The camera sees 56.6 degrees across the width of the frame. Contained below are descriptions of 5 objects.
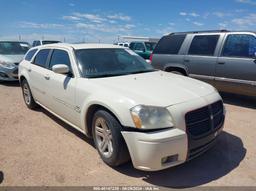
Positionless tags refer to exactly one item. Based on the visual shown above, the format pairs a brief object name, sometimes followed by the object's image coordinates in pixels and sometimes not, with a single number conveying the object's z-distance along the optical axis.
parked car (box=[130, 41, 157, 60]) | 15.55
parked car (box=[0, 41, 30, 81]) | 8.98
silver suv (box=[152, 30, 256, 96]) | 6.01
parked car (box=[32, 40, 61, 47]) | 18.61
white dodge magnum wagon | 2.84
